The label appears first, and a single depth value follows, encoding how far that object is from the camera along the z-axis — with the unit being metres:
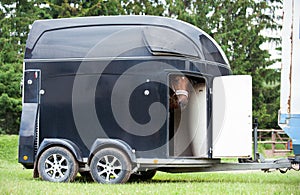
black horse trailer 11.45
